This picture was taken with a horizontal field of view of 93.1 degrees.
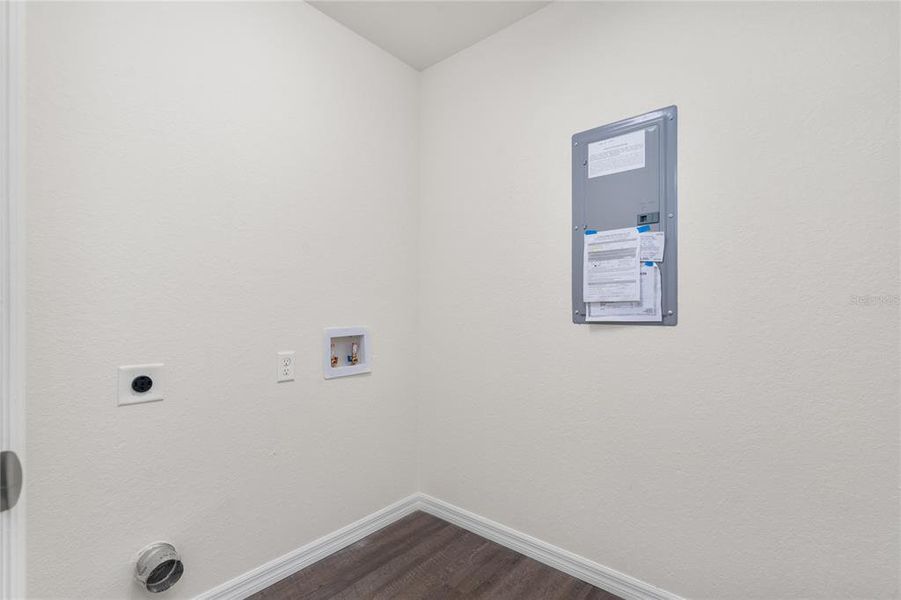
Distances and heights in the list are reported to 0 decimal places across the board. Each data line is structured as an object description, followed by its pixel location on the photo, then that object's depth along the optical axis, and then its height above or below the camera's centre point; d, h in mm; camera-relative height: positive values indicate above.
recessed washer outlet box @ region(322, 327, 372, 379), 1893 -252
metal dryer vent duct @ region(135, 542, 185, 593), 1346 -870
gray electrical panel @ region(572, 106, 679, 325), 1530 +439
